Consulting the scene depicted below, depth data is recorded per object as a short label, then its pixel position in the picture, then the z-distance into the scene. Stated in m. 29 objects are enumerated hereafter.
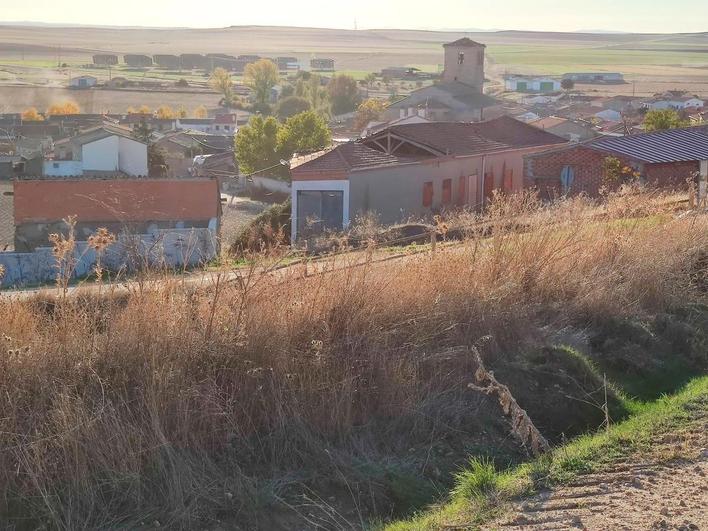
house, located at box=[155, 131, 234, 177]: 66.19
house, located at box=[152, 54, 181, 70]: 192.00
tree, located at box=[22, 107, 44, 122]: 89.38
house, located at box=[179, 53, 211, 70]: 193.62
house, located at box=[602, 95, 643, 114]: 81.18
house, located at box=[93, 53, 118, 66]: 186.25
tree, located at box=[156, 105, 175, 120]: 96.25
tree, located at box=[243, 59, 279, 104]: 119.25
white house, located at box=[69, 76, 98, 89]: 133.88
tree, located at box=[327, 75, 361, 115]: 109.56
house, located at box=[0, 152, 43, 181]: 59.28
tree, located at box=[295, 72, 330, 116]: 105.62
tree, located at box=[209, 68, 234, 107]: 123.94
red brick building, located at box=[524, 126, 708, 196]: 28.09
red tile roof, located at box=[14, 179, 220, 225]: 30.36
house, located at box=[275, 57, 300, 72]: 194.62
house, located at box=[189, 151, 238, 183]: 63.10
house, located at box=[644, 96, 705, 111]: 78.40
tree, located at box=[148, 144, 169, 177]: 54.94
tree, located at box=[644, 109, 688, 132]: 42.84
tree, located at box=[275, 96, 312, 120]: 103.06
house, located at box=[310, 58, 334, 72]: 192.75
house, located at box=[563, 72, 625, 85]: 140.62
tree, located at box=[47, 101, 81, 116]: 100.31
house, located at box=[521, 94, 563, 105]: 104.12
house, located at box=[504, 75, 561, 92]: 131.00
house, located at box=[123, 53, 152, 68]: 189.25
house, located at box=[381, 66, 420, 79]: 154.50
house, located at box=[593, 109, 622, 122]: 78.20
